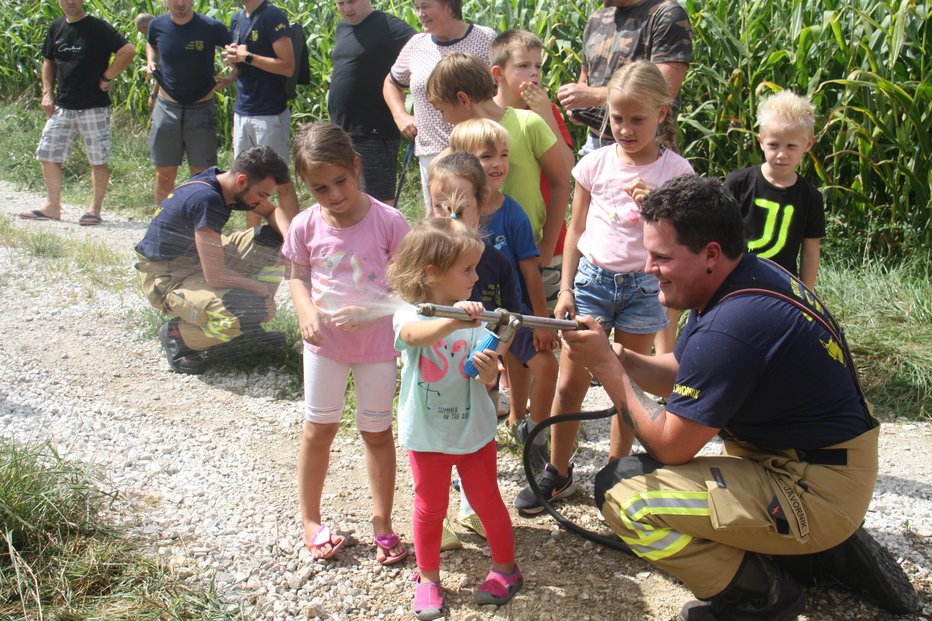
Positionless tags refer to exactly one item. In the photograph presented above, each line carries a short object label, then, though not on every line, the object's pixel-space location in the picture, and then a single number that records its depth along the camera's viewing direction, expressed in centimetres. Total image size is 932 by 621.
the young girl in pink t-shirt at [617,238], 341
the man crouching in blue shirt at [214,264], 481
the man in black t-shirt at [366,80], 580
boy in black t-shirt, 374
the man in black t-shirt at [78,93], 795
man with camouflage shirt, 407
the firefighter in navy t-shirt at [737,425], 262
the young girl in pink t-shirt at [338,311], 319
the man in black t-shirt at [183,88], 716
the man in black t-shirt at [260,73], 644
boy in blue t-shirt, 354
